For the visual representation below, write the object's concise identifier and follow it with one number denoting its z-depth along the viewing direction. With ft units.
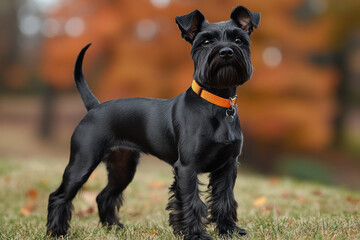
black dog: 11.00
